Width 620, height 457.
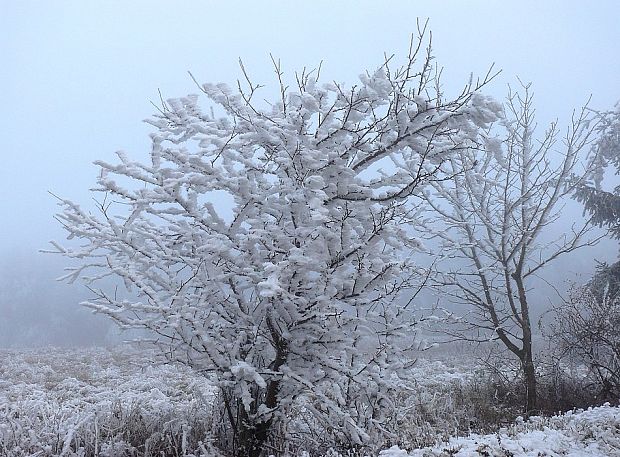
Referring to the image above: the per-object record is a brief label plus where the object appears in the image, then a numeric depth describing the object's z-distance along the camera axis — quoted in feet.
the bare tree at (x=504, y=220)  27.91
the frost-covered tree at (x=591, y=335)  27.07
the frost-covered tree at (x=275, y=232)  13.17
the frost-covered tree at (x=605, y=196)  36.68
